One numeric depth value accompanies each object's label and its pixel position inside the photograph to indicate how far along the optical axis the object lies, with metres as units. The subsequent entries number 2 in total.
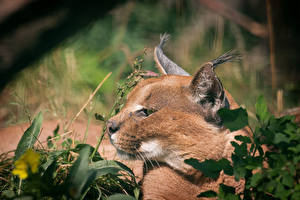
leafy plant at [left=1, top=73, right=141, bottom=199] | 5.63
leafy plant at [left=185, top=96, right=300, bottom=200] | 5.65
